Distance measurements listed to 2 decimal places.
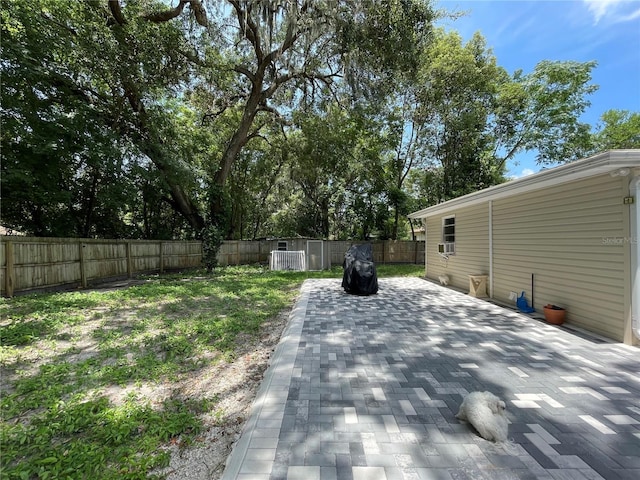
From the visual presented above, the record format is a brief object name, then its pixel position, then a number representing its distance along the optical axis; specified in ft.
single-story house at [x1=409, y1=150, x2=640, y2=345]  10.86
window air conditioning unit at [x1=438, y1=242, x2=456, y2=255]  25.95
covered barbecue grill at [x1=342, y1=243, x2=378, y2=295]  21.98
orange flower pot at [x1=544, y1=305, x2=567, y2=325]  13.65
